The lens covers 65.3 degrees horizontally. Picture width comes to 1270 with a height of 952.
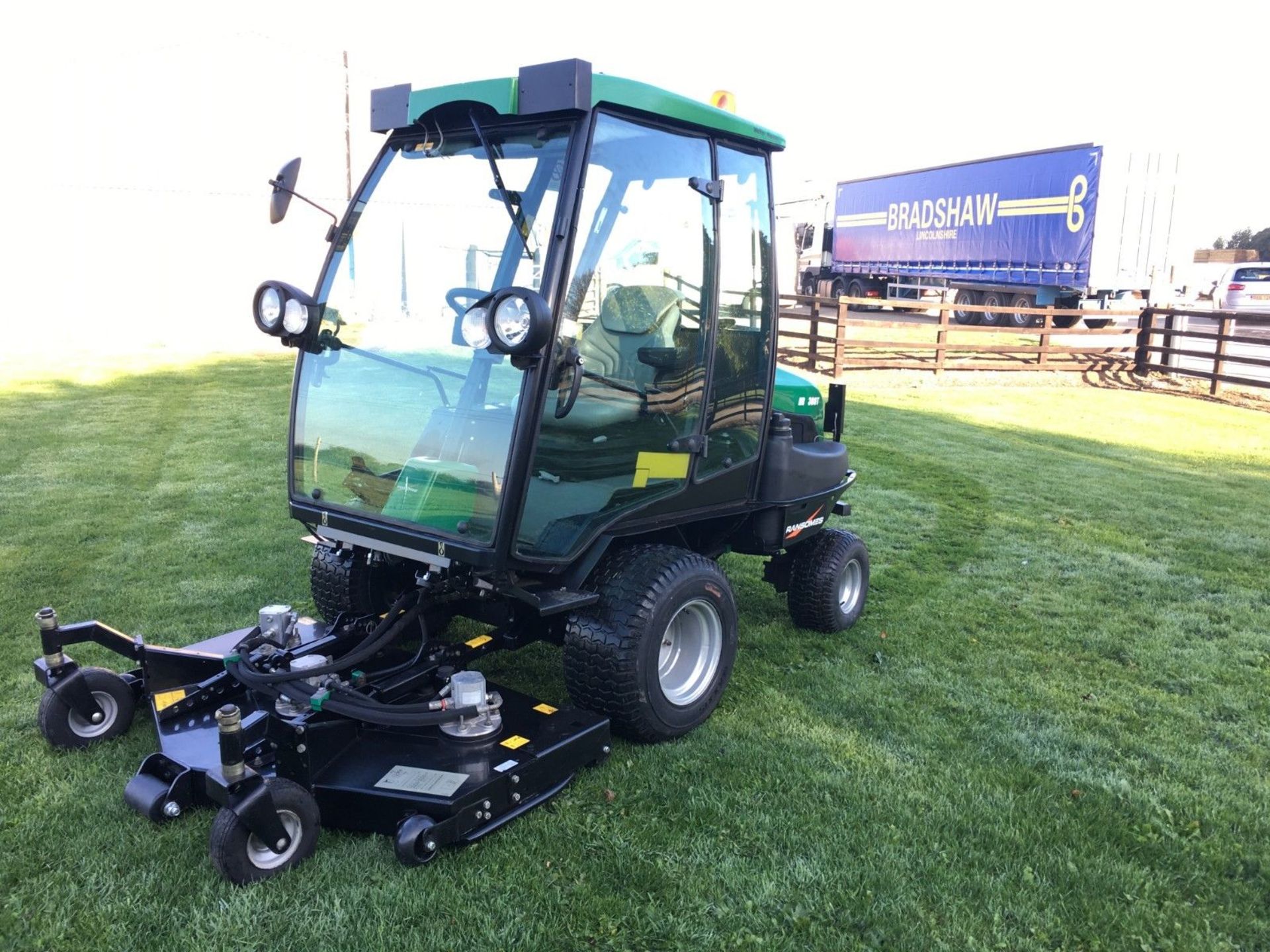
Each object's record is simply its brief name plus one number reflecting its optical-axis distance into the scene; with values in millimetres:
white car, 20172
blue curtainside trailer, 19812
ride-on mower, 2994
